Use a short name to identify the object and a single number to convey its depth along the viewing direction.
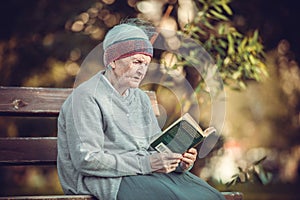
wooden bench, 6.39
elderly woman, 5.29
